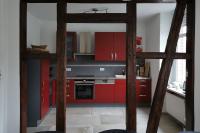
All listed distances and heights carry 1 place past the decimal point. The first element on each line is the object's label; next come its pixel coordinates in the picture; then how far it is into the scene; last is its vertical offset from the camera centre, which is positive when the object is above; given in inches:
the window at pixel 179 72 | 134.0 -9.2
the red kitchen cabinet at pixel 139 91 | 168.8 -31.2
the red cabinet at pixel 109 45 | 172.3 +19.5
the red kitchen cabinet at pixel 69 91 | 168.2 -31.3
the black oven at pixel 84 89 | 168.8 -29.3
